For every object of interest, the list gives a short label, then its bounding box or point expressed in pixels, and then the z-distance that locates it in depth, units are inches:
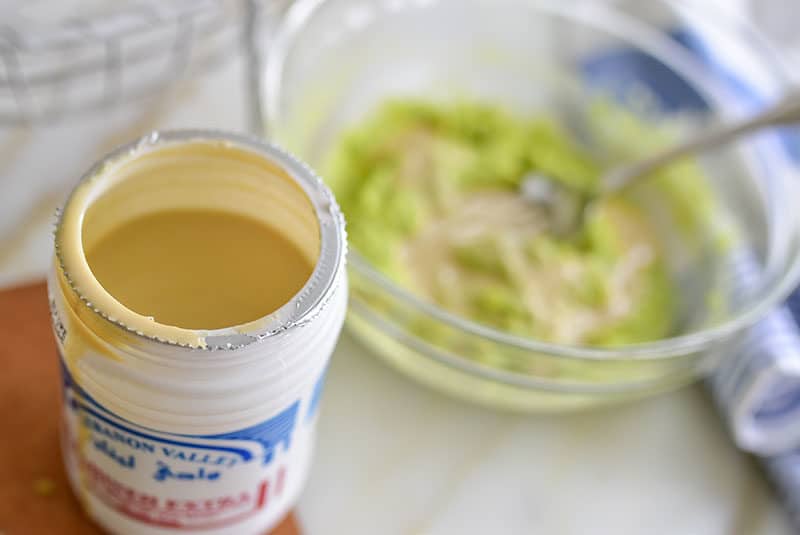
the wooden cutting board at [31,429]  18.5
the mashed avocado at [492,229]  23.7
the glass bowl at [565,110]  20.7
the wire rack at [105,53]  21.6
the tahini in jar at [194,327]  13.4
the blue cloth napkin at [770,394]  21.7
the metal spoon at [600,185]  24.9
